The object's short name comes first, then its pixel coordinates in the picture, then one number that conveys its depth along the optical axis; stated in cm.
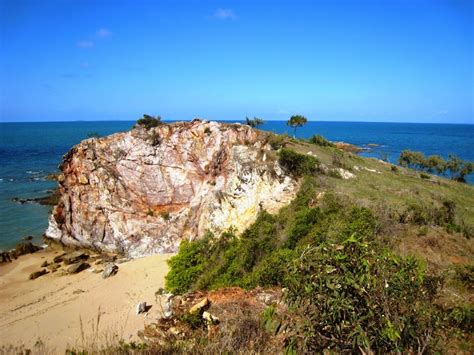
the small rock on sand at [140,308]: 1821
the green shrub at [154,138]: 3086
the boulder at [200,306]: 1166
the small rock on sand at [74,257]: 2880
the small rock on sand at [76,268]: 2680
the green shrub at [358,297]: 503
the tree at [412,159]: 5009
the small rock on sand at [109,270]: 2514
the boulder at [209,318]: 1062
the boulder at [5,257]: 2969
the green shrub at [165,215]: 3041
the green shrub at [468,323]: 838
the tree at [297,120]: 4934
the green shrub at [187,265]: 2105
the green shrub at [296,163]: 2292
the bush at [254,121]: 3953
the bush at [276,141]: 2742
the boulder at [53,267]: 2777
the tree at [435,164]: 4780
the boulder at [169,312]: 1267
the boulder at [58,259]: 2947
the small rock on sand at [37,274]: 2647
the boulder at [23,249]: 3080
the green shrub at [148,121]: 3309
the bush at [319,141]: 3897
